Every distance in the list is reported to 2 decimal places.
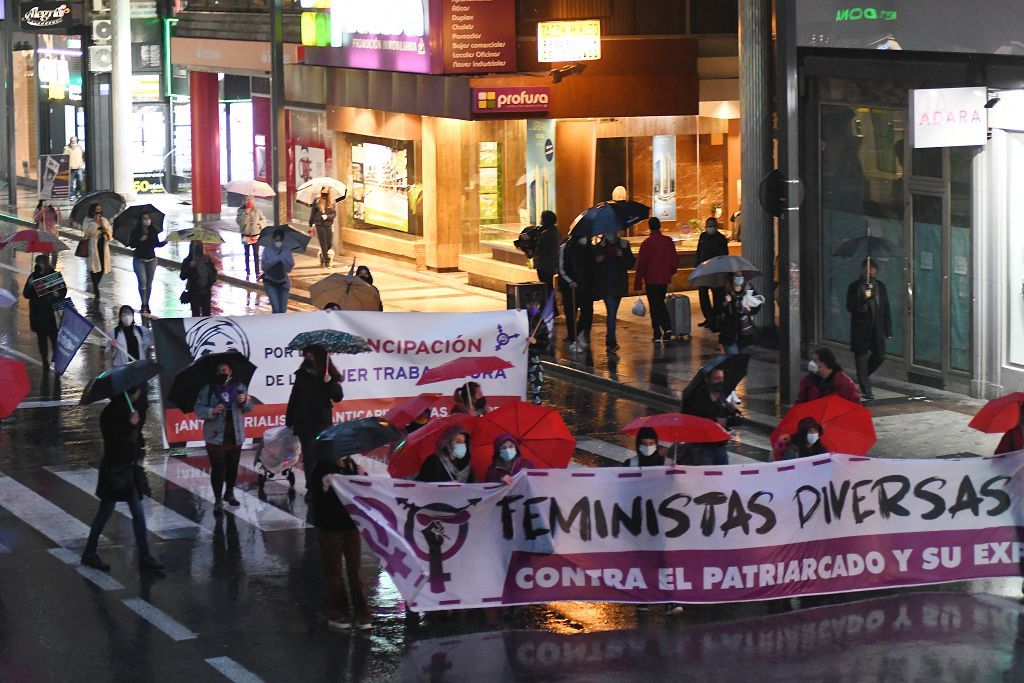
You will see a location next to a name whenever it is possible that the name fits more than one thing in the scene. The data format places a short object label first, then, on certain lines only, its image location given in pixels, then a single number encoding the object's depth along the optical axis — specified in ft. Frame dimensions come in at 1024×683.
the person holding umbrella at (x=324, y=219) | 113.29
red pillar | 142.51
